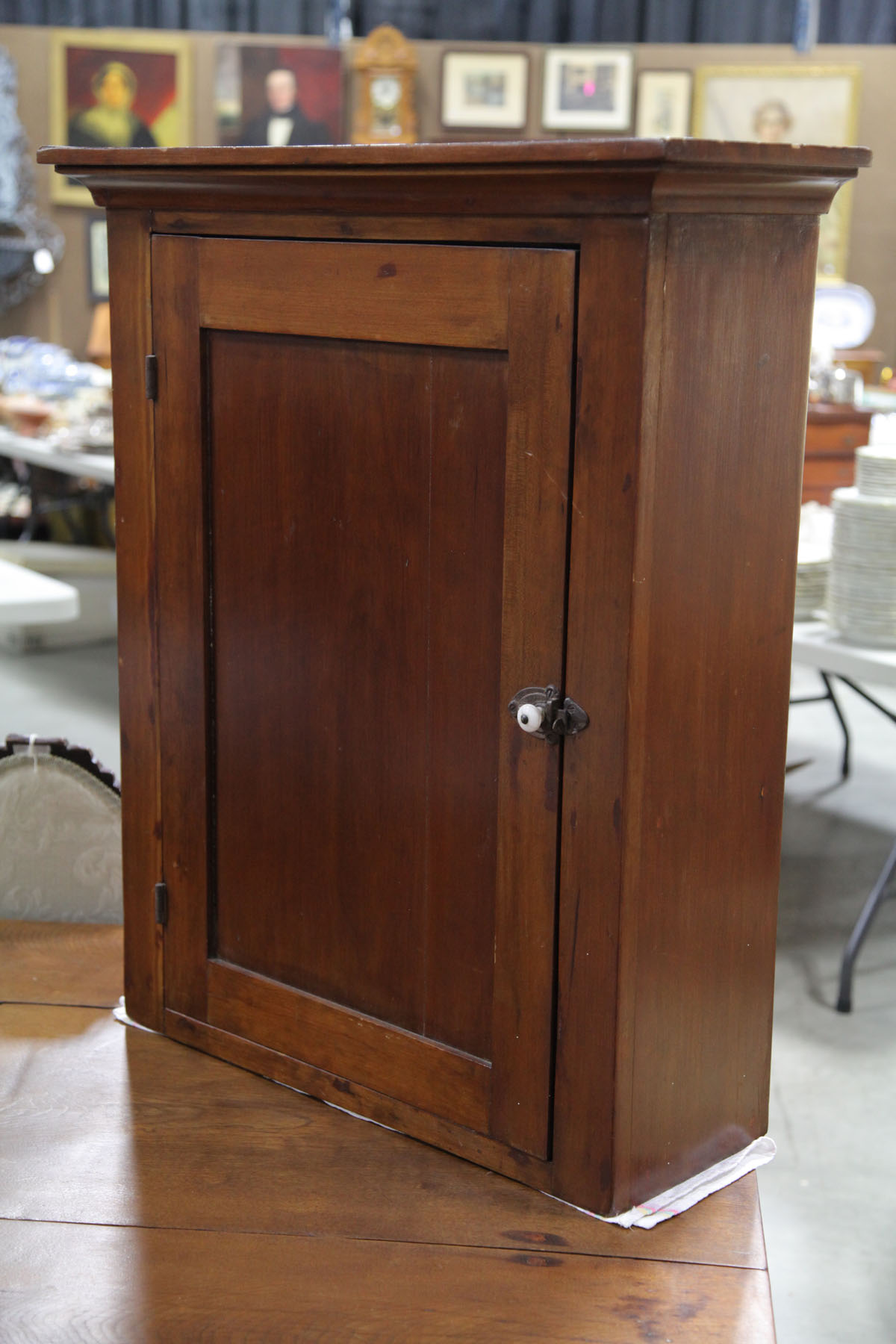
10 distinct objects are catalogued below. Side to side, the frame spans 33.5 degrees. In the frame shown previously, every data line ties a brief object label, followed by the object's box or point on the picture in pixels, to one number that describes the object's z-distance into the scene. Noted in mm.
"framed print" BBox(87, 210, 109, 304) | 8328
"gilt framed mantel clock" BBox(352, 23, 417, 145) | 7961
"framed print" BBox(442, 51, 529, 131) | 8086
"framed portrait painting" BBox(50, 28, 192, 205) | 8062
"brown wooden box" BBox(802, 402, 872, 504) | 5492
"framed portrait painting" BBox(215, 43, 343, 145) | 8023
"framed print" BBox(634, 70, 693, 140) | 7910
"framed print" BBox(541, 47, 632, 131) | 7988
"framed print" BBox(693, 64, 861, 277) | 7746
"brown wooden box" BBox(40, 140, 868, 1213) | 1104
